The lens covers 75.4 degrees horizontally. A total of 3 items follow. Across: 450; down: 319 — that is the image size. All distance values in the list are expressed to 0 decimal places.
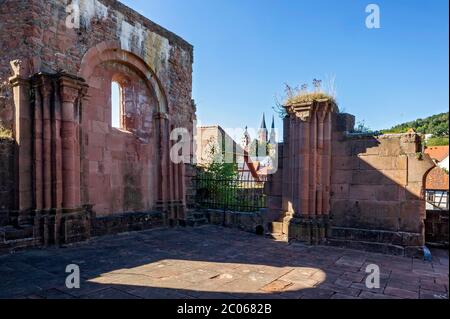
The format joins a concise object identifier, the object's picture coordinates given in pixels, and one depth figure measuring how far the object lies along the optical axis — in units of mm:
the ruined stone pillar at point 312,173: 6293
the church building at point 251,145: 45053
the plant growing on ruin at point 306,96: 6401
